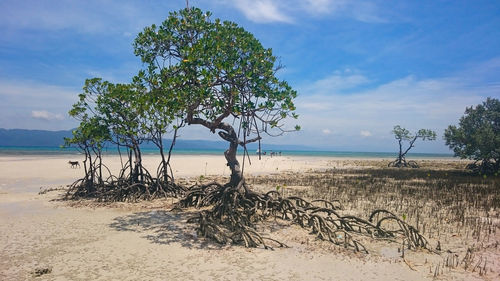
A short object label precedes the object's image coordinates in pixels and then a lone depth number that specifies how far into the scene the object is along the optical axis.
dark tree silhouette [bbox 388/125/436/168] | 33.81
